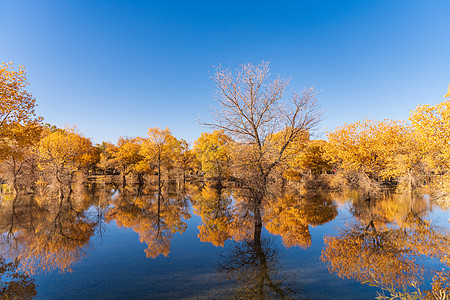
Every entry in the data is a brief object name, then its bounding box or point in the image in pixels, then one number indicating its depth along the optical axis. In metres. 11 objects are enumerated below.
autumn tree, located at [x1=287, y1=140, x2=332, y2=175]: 42.03
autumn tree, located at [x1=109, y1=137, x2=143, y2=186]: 54.39
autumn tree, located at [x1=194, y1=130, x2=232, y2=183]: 43.28
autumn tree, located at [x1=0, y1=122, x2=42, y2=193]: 17.52
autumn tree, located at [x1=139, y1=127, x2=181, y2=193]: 45.97
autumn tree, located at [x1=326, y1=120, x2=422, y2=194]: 26.02
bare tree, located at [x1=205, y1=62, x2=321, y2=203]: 13.17
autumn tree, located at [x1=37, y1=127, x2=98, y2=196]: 30.70
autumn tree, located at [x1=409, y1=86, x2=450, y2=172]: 14.47
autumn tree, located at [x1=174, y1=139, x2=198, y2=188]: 51.83
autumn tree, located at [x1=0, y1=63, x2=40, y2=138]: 16.58
